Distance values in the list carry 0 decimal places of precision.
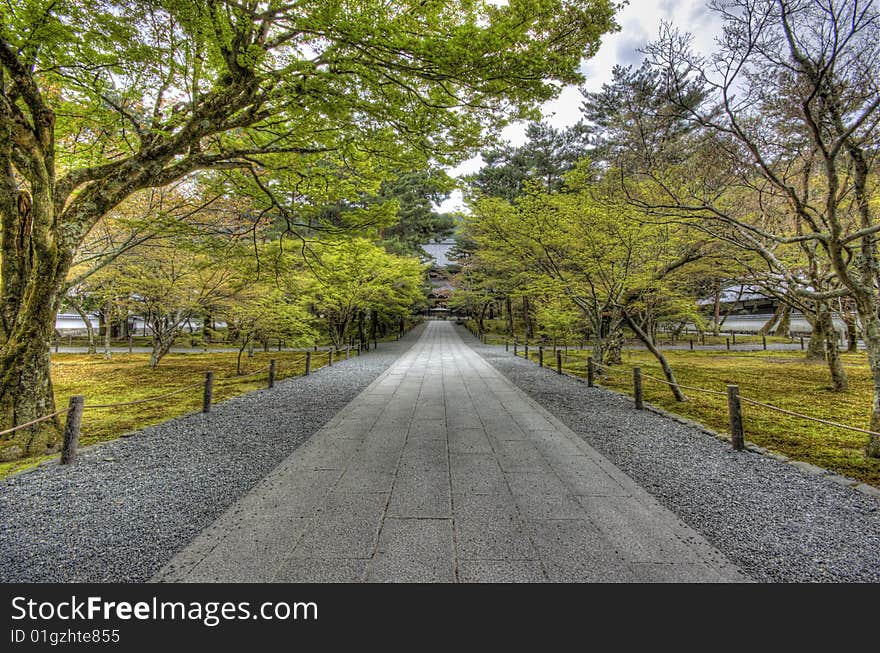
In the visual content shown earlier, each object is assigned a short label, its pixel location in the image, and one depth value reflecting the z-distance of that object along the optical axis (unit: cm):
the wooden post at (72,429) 410
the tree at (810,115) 396
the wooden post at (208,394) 650
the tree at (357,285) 888
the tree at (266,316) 1065
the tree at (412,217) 2380
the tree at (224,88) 375
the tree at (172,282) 1091
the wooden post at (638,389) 680
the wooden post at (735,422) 453
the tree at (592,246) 862
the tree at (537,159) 2452
